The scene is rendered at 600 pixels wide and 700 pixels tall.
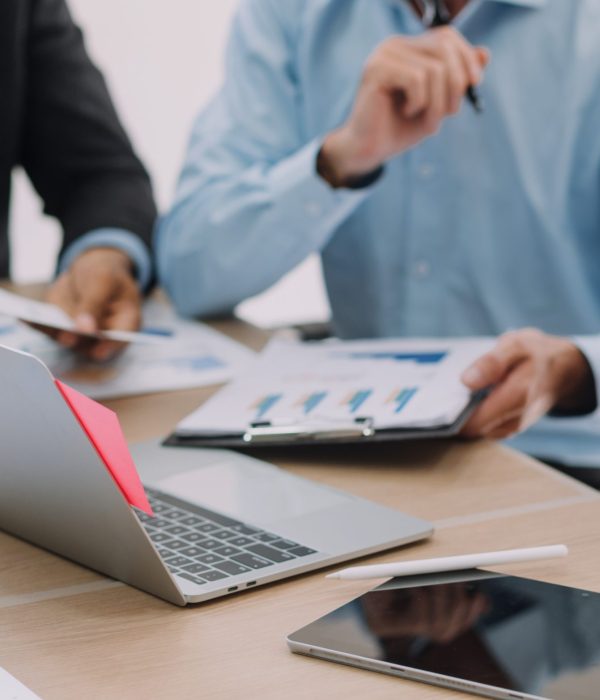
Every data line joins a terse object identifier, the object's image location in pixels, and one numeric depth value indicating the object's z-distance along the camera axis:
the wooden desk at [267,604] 1.09
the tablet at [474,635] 1.05
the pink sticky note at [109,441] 1.11
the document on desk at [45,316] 1.66
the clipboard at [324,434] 1.45
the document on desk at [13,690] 1.07
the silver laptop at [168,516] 1.15
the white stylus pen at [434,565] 1.19
